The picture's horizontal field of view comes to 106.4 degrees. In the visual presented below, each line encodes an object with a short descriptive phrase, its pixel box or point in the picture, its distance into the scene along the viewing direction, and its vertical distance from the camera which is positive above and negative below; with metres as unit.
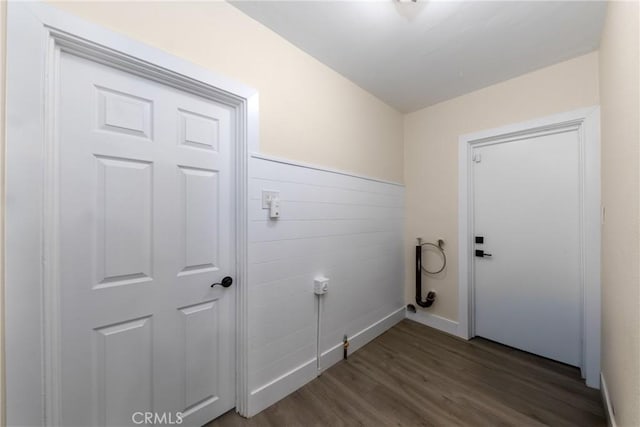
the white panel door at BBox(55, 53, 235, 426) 1.06 -0.18
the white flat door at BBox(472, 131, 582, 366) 2.01 -0.29
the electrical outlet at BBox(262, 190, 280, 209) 1.58 +0.11
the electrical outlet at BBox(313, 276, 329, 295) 1.87 -0.57
